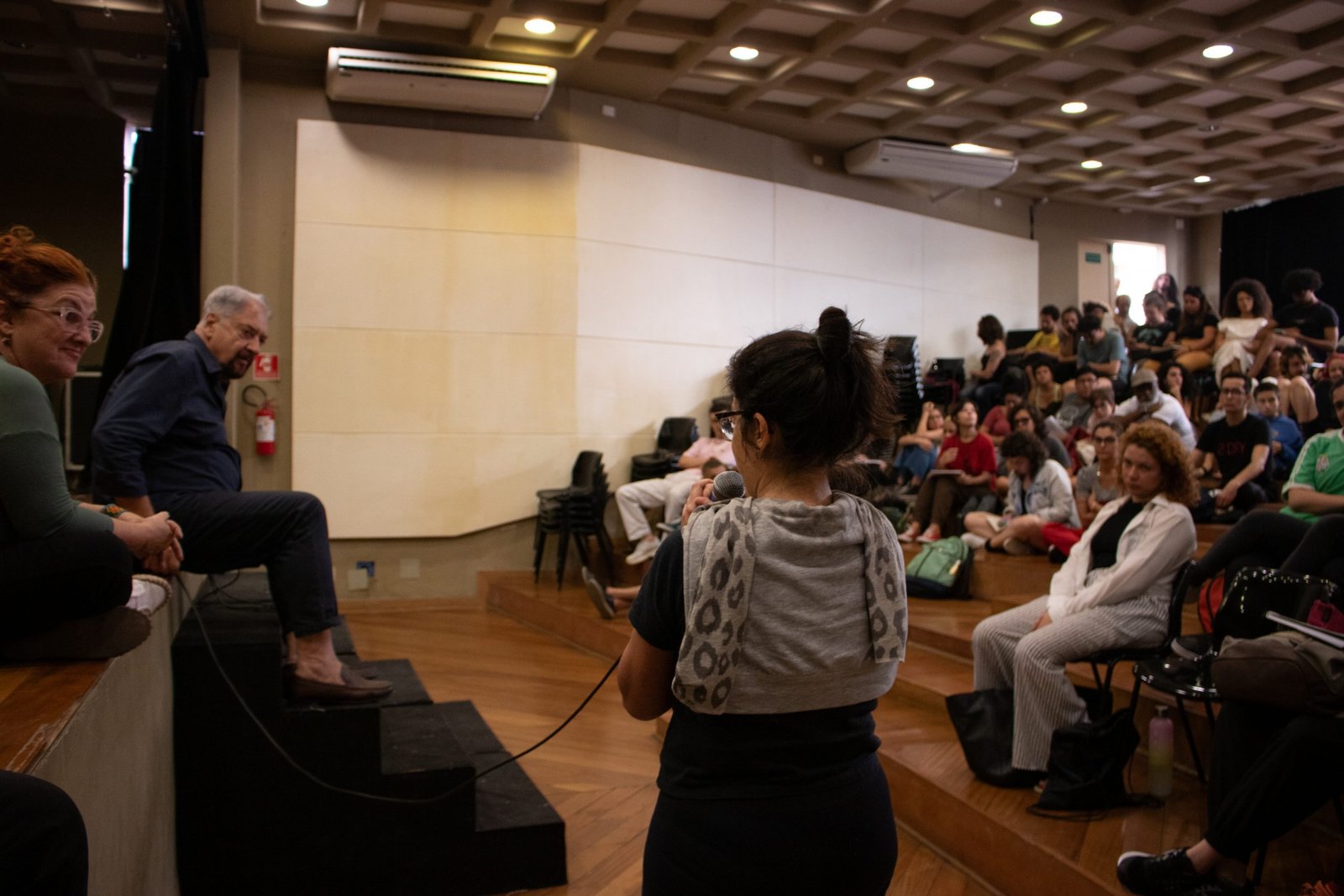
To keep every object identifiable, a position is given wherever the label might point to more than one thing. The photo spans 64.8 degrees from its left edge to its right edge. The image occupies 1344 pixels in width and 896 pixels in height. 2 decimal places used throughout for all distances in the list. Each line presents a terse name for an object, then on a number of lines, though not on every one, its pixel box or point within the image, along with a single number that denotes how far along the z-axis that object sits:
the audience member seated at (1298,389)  6.70
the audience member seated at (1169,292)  9.55
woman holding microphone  1.19
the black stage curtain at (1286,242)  10.30
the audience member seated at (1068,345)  8.93
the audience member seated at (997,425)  7.37
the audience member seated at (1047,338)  9.25
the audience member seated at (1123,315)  9.67
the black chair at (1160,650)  3.23
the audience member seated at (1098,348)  8.48
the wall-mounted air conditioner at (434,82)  6.40
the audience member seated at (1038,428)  6.14
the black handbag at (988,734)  3.20
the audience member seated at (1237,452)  5.25
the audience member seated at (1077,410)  7.36
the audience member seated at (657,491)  6.87
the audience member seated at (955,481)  6.46
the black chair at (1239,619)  2.81
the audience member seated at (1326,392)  7.04
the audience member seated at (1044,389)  8.41
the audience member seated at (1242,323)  7.89
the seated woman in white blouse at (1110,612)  3.19
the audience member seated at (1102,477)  5.55
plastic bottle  3.09
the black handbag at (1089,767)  2.99
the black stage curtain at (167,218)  5.88
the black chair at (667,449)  7.27
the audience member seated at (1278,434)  5.81
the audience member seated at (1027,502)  5.49
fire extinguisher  6.66
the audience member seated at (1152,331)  9.09
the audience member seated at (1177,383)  7.47
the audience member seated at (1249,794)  2.34
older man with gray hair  2.84
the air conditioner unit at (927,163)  8.42
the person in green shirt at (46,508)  1.68
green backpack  5.59
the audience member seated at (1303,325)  7.78
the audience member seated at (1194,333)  8.30
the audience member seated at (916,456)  7.47
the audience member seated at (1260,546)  3.24
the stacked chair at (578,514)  6.82
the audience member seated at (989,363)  8.69
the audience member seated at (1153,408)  6.66
